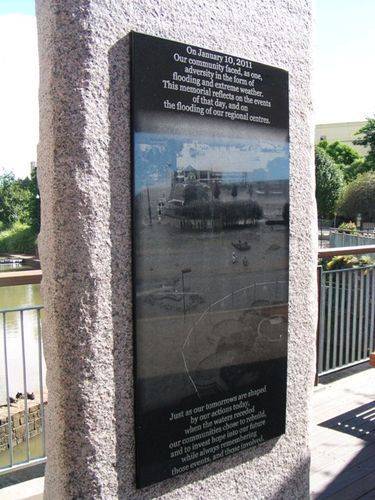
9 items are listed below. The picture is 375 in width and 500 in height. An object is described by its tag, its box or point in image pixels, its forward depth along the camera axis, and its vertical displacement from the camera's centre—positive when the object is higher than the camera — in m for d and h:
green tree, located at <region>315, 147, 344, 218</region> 51.00 +1.79
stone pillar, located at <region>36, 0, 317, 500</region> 2.13 -0.10
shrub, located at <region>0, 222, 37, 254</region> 59.09 -3.77
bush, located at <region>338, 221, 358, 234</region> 23.56 -1.23
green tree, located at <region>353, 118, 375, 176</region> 50.81 +5.68
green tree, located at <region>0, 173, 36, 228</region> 73.12 +0.73
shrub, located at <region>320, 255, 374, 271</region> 9.88 -1.03
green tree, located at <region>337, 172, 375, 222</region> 43.12 +0.31
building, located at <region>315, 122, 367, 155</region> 107.06 +13.93
